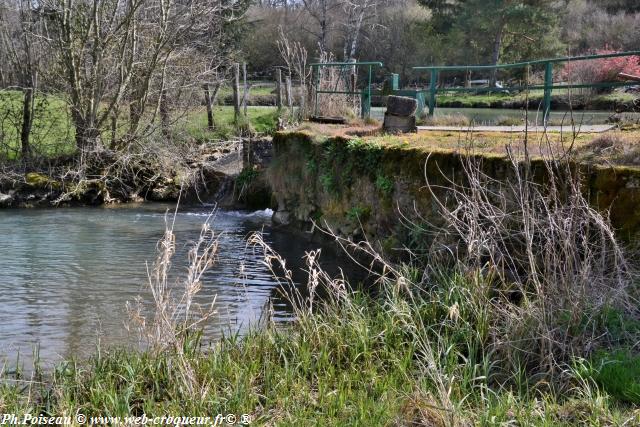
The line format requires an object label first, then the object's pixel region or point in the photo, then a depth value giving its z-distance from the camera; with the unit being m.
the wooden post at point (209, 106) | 26.31
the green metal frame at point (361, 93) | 17.38
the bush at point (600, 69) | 14.85
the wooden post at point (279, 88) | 27.64
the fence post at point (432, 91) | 15.88
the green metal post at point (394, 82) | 18.38
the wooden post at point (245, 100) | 28.05
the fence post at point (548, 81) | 12.46
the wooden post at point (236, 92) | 28.27
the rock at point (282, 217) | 16.41
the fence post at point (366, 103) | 17.36
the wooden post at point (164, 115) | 22.27
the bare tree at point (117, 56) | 19.94
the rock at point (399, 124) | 14.10
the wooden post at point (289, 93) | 25.33
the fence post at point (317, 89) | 18.77
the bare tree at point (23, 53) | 21.19
